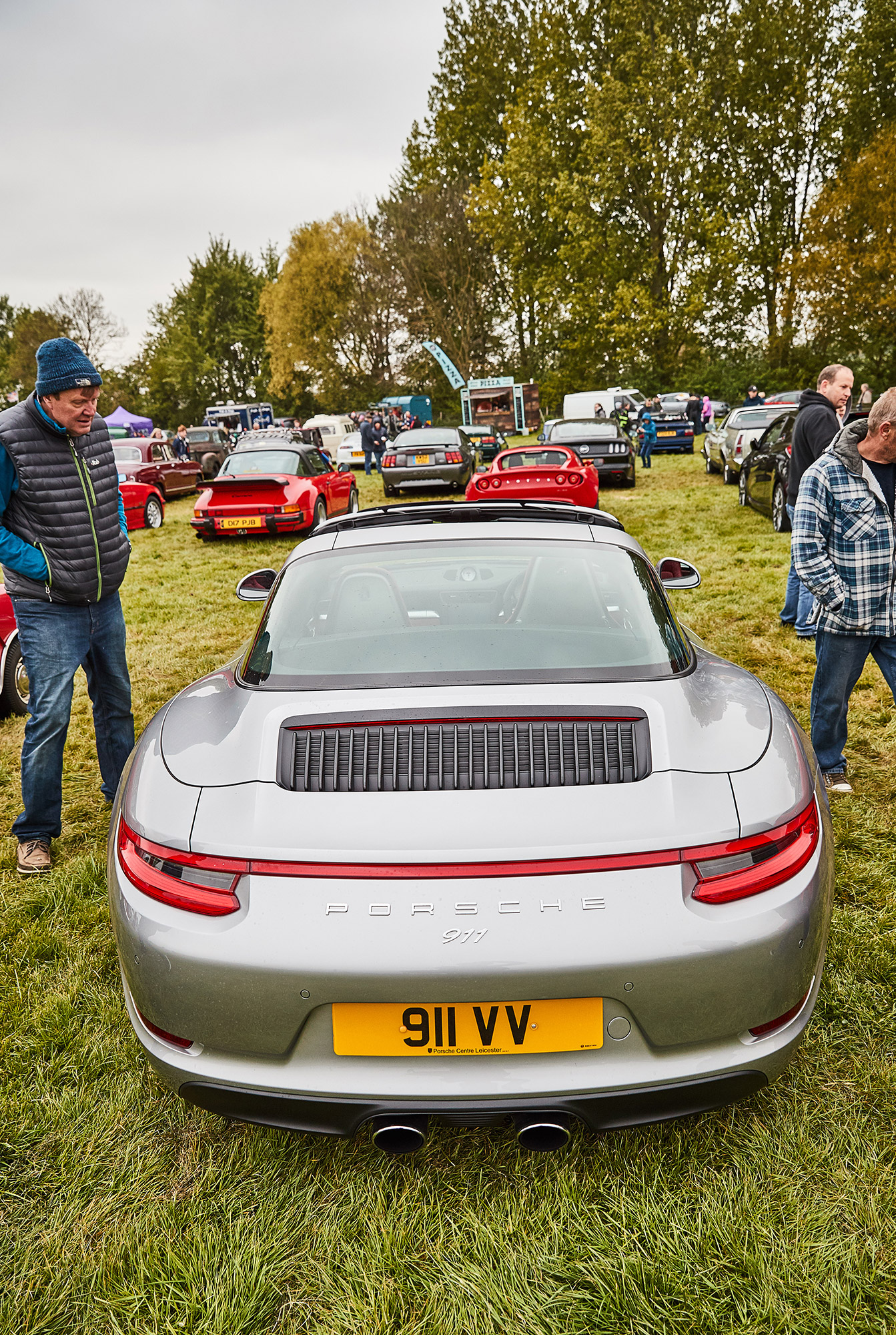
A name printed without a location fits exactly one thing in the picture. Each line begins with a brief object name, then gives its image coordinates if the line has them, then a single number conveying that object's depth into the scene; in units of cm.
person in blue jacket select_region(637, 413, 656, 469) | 2114
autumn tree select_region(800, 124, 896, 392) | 2672
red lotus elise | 1175
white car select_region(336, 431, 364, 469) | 2852
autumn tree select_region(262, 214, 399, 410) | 4616
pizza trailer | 3519
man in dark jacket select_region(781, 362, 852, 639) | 573
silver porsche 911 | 167
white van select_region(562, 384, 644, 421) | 3197
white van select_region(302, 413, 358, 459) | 3200
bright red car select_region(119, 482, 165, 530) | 1526
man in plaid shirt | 367
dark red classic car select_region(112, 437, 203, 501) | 1775
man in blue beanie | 343
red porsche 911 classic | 1234
